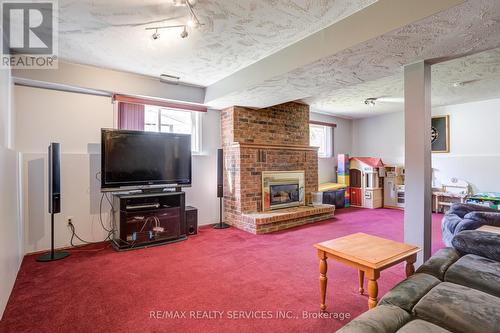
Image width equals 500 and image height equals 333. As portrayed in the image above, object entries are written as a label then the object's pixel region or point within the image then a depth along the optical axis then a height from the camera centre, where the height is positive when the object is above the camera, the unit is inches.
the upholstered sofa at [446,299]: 43.7 -27.0
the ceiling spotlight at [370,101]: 207.3 +51.7
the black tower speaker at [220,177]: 176.6 -8.6
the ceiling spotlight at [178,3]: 78.7 +50.0
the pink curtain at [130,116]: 150.9 +29.1
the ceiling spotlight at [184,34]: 92.0 +46.9
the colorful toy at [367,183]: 252.2 -18.7
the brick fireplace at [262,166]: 174.9 -1.1
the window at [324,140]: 275.0 +26.2
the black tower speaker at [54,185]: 116.4 -9.0
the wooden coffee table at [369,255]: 63.6 -24.5
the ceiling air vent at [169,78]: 148.3 +50.4
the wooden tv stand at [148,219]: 133.5 -29.7
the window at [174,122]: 166.4 +29.1
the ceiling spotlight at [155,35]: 96.5 +48.7
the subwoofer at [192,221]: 158.9 -34.8
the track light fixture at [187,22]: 79.7 +50.2
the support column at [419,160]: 96.7 +1.5
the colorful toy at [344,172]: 262.9 -8.2
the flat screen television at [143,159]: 132.4 +3.0
